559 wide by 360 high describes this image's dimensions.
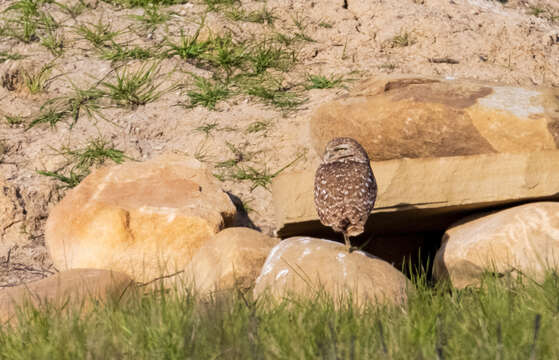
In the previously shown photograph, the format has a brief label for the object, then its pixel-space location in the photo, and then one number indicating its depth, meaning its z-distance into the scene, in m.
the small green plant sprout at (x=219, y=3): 13.70
